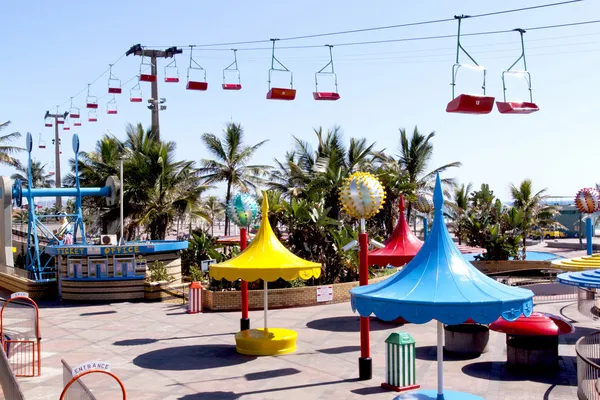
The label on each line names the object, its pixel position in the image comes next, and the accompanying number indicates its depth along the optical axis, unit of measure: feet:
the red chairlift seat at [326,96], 55.83
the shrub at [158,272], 84.69
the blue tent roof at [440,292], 30.66
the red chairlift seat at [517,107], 47.09
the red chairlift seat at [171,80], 94.00
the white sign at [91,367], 28.66
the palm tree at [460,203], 129.59
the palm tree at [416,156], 134.21
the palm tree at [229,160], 129.39
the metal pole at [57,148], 183.91
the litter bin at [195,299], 73.26
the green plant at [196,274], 87.35
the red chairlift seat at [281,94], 53.26
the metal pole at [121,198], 95.12
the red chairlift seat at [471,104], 43.96
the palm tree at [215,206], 188.19
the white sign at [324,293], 74.74
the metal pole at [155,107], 125.39
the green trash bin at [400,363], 41.01
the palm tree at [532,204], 132.36
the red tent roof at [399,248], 64.59
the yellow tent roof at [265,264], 50.14
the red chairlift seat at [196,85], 64.95
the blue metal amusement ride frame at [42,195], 93.56
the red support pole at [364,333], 43.47
